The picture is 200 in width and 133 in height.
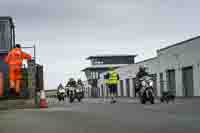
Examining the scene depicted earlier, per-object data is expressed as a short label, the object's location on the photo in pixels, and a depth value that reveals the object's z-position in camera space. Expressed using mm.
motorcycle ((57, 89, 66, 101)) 43344
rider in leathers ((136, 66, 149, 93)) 22922
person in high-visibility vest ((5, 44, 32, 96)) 10383
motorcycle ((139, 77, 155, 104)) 21922
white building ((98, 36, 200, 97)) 45188
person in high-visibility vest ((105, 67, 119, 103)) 25797
